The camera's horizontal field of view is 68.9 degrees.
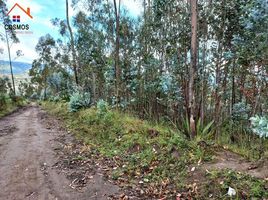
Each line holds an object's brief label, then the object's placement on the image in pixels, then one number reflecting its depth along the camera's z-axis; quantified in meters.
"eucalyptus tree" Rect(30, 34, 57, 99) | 26.40
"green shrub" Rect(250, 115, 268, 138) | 2.68
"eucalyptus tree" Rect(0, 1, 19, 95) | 17.84
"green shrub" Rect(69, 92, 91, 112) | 10.70
